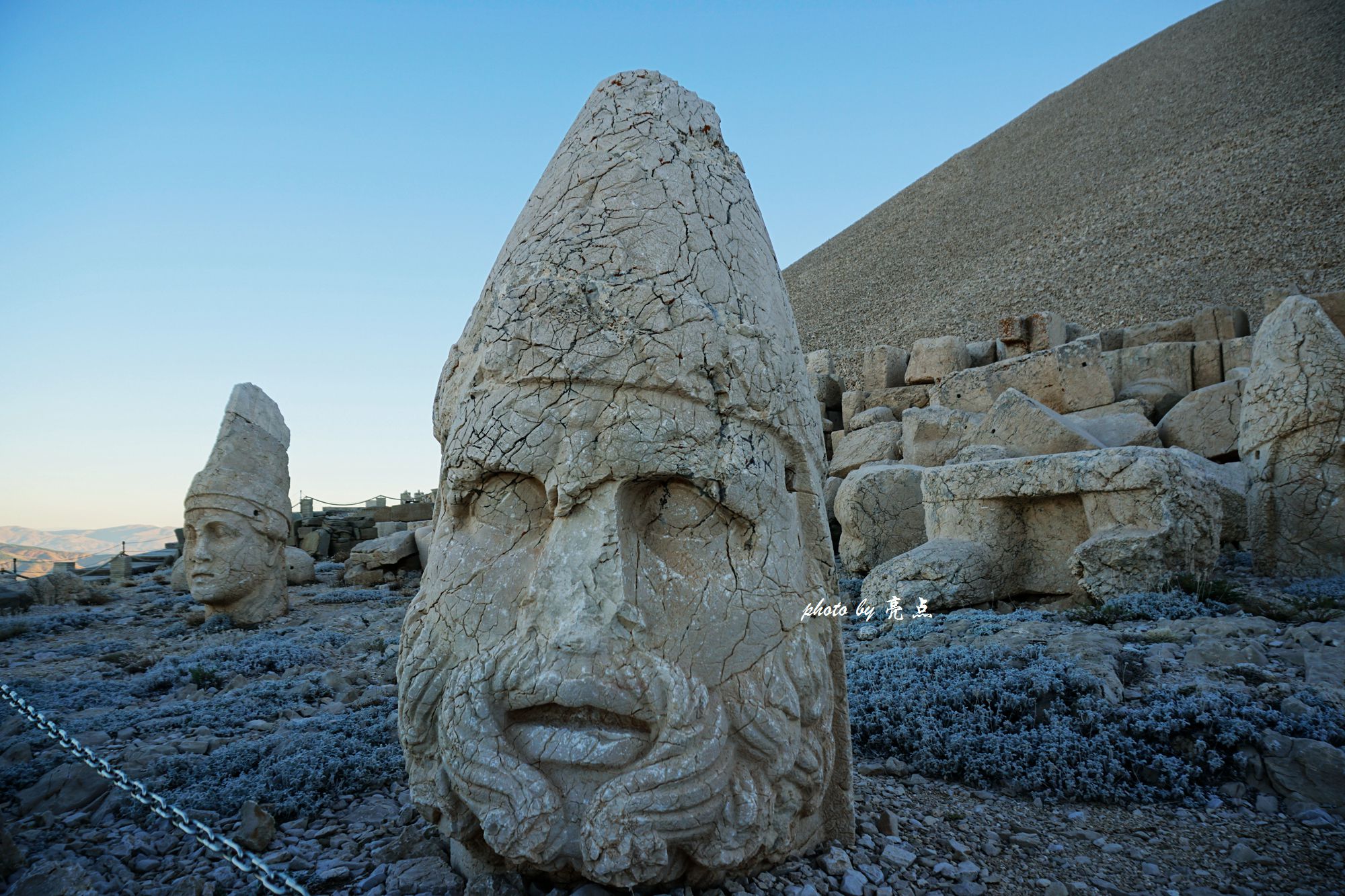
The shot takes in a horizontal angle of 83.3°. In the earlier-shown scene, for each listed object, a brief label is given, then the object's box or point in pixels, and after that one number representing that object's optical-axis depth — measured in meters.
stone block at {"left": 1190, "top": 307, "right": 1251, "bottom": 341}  12.00
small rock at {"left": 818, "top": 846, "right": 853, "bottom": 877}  1.92
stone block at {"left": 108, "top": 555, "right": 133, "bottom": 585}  12.98
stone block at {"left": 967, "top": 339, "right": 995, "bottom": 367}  13.95
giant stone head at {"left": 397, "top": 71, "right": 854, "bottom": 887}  1.70
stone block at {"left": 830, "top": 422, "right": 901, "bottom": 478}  11.37
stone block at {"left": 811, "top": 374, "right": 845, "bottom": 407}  13.98
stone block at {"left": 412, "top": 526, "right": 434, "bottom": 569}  11.18
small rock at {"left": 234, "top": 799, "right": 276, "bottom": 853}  2.38
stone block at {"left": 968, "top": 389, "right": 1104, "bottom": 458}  7.50
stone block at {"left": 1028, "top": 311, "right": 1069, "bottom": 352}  12.99
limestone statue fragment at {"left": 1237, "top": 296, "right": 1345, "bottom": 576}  5.50
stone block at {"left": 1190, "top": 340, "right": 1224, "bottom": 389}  10.70
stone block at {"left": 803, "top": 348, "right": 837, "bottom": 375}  14.84
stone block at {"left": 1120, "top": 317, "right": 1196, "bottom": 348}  12.23
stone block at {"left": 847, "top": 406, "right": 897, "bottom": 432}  12.50
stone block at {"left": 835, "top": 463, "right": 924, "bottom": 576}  7.75
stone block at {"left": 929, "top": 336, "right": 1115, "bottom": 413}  10.23
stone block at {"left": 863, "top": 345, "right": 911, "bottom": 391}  14.09
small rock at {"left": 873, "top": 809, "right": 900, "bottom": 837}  2.22
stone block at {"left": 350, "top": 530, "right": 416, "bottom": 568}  11.04
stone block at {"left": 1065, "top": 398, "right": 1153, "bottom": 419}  9.80
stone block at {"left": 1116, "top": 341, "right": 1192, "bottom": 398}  10.84
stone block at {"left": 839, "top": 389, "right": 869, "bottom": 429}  13.42
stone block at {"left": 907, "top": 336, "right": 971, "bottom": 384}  13.40
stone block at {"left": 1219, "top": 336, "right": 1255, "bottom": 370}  10.34
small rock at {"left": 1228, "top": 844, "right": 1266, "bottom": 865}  2.07
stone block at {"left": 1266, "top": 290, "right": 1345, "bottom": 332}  10.90
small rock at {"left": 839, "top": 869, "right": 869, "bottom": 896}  1.85
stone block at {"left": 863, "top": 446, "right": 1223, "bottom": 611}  4.95
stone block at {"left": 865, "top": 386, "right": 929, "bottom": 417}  13.27
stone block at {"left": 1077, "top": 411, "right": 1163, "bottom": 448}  8.37
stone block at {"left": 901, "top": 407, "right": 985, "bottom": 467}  10.03
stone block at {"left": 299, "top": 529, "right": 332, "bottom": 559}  14.04
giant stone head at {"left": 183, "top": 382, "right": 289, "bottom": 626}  7.27
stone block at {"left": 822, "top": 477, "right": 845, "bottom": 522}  10.17
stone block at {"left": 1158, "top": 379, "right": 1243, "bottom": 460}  8.92
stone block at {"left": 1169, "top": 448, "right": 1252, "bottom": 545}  6.81
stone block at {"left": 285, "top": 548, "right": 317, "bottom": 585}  10.78
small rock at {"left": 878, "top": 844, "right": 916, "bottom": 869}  2.03
